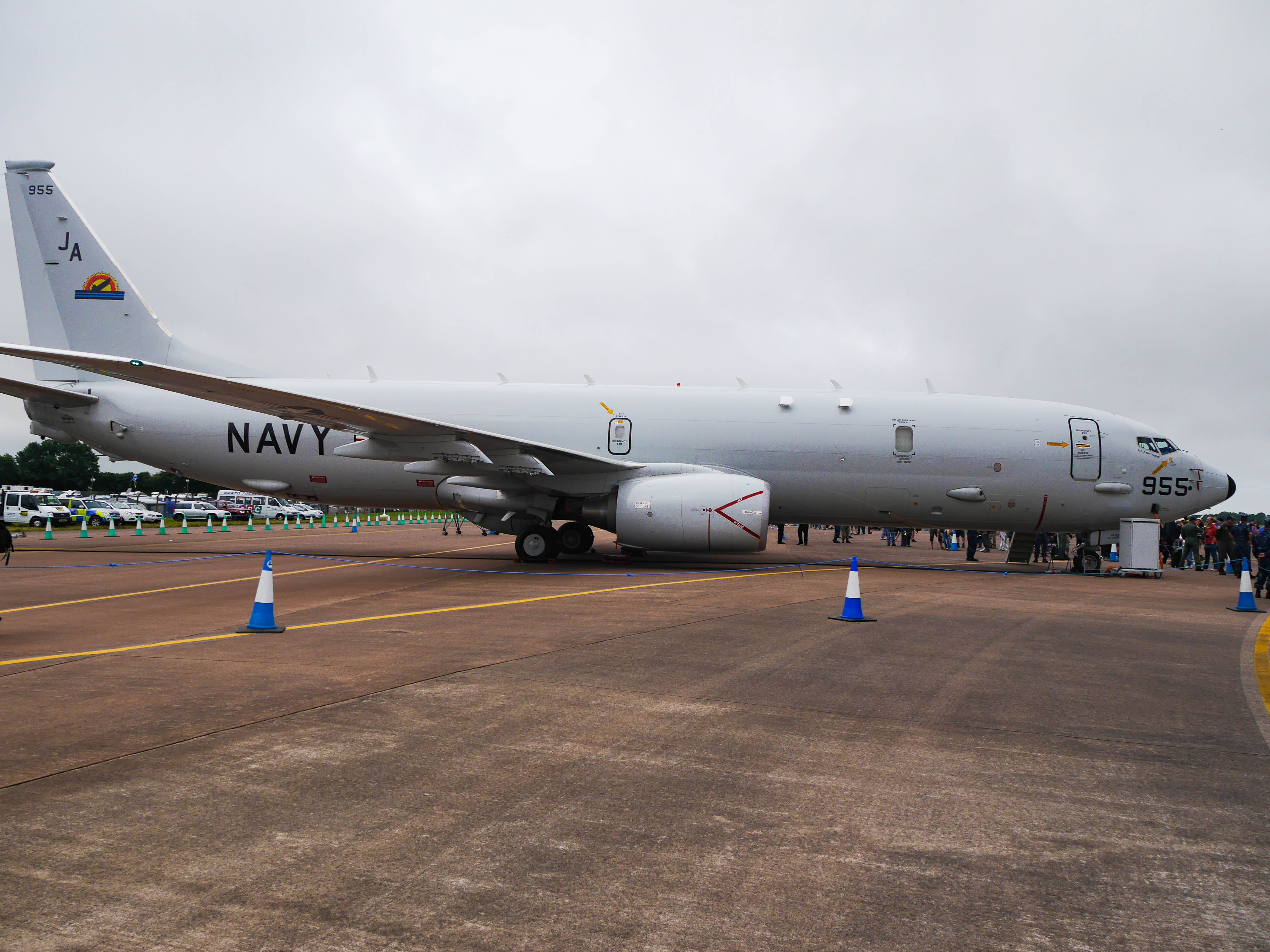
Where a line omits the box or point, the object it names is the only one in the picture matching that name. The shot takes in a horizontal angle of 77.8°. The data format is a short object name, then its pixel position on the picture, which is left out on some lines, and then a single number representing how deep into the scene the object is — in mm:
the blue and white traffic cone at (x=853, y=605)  8867
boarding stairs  18703
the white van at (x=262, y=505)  54188
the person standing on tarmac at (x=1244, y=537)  17031
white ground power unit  15844
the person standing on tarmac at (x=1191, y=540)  21641
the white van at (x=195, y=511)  45938
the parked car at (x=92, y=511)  36219
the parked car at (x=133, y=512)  38188
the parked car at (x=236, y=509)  52156
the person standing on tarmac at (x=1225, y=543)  19016
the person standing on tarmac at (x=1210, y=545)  23719
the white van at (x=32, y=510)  32312
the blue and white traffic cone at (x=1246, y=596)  11164
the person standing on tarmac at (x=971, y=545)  21406
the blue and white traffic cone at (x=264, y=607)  7531
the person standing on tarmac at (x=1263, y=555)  13820
